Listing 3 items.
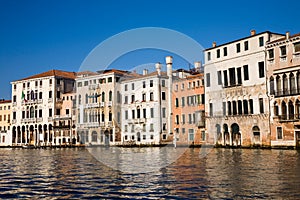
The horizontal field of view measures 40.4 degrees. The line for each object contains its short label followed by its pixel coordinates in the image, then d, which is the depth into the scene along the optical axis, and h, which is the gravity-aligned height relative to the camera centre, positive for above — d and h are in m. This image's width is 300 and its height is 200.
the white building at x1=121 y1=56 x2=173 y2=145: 58.69 +3.28
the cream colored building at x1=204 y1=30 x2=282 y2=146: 42.50 +4.12
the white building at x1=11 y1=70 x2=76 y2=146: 72.62 +5.10
